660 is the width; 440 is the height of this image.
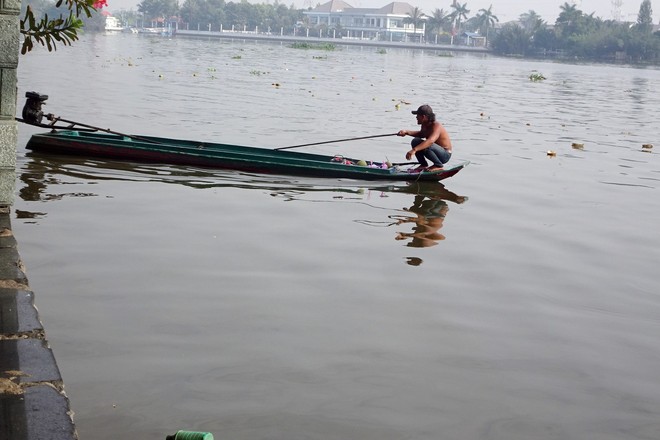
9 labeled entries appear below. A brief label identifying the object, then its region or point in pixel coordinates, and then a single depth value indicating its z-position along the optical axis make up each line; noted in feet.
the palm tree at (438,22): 609.01
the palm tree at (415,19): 609.01
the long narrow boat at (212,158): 40.47
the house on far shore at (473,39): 598.34
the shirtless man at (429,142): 41.55
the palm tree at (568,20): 450.30
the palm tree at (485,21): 633.20
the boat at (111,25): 543.06
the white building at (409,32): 620.65
